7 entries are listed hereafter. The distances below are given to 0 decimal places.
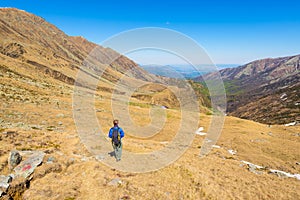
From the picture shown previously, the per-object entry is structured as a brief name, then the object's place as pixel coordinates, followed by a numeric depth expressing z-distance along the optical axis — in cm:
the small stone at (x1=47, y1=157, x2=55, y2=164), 1441
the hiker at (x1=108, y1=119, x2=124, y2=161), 1521
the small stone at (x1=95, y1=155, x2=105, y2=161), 1692
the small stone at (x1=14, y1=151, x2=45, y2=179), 1256
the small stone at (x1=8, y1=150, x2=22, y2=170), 1308
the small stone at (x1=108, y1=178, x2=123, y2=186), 1336
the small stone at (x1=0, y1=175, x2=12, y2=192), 1105
